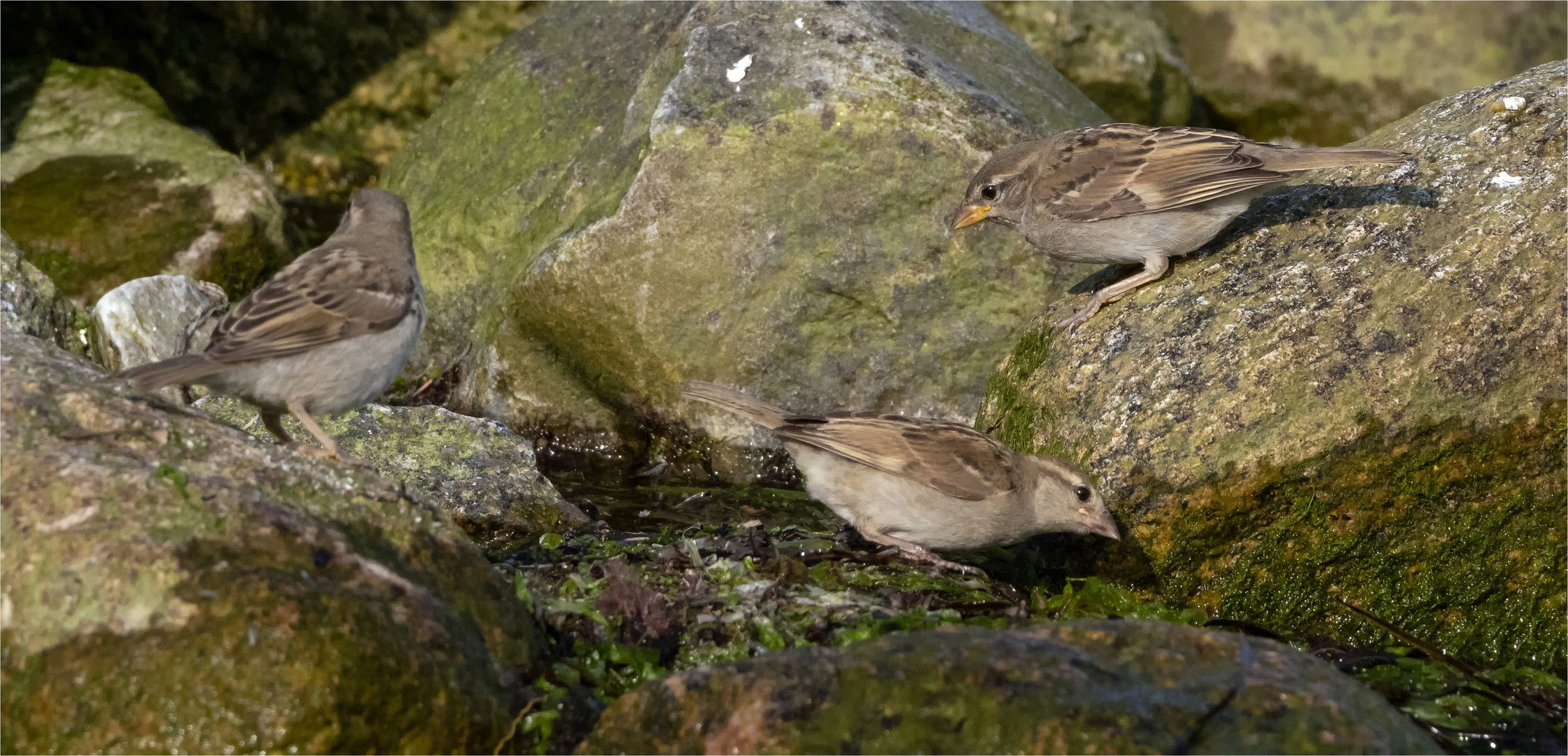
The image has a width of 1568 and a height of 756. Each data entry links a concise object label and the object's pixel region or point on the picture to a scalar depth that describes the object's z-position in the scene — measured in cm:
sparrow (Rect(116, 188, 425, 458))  1120
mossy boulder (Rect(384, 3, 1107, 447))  1730
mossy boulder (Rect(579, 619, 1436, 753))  825
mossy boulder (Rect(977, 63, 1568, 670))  1179
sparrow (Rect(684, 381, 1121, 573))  1303
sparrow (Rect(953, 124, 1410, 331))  1370
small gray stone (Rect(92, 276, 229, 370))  1736
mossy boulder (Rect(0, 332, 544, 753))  788
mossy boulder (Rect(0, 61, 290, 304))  2116
